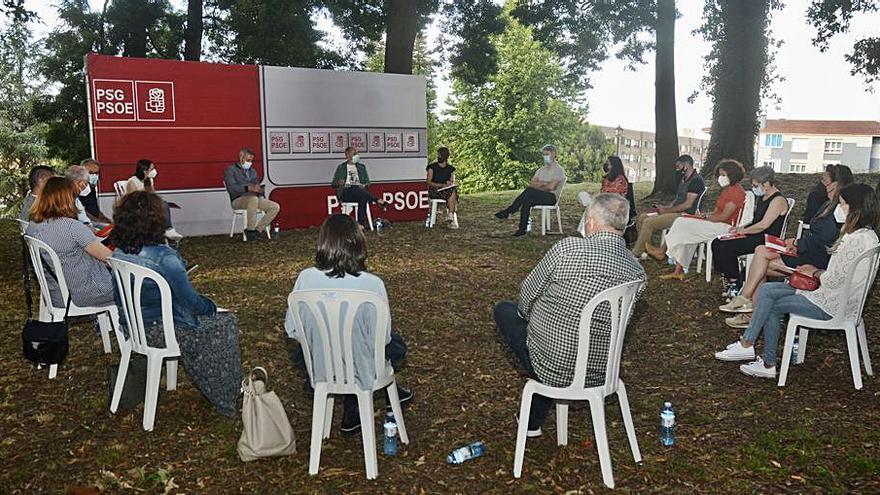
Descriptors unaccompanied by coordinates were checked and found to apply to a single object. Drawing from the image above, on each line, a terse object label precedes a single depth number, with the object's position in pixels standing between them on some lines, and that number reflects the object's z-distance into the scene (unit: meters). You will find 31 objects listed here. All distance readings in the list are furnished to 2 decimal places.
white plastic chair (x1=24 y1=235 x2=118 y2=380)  4.26
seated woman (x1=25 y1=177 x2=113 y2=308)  4.26
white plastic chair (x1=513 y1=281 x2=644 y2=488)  3.02
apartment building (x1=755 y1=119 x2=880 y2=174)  62.09
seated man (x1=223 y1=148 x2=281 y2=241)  10.29
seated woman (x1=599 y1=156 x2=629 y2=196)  9.16
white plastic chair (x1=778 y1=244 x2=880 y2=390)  4.20
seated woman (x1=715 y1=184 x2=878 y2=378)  4.23
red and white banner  9.88
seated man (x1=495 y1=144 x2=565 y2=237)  10.68
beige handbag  3.22
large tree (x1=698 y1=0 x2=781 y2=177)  13.54
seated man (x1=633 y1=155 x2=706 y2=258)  8.27
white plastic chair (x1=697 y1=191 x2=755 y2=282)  6.93
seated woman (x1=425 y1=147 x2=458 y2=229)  11.70
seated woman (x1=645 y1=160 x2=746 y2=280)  7.12
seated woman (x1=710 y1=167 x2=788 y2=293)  6.34
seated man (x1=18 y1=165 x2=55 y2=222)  5.84
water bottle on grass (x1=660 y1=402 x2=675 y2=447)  3.54
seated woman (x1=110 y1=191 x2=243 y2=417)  3.61
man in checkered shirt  3.08
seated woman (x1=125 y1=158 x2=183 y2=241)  8.86
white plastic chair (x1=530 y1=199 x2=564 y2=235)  10.67
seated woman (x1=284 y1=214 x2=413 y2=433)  3.13
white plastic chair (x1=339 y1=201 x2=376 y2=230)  11.14
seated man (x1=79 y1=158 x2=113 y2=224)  8.21
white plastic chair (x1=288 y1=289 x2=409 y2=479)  3.04
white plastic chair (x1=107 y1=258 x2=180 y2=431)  3.52
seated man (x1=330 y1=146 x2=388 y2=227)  11.10
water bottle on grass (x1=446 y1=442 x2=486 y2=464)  3.39
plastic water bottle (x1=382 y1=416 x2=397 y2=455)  3.45
